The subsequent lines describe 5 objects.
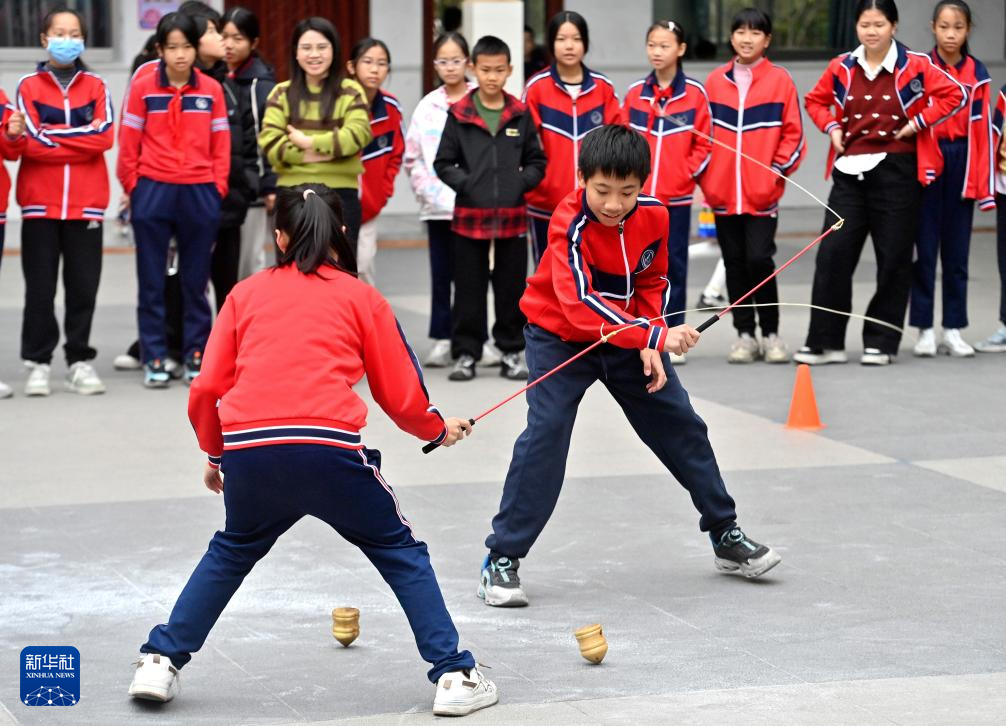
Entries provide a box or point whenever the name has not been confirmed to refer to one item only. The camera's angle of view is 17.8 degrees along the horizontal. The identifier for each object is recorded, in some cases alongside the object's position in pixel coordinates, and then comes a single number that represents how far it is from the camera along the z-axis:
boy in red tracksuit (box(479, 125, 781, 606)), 10.07
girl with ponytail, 8.14
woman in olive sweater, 17.11
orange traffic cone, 15.46
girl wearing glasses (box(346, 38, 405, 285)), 18.41
